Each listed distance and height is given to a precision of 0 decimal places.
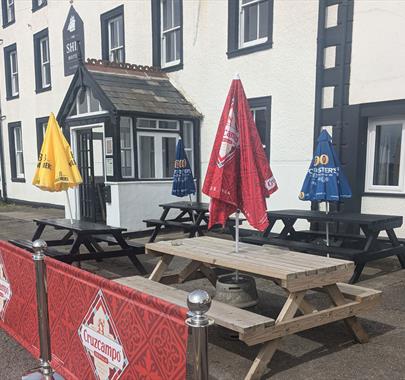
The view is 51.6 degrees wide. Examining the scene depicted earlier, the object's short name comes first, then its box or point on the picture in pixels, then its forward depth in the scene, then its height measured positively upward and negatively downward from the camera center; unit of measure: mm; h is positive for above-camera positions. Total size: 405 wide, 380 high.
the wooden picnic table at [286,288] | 3025 -1231
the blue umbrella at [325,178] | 5766 -500
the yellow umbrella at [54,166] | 6133 -352
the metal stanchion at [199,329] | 1771 -784
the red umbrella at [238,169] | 3623 -239
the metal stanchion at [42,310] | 3094 -1244
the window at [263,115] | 8405 +550
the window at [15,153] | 16469 -435
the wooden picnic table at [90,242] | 5707 -1470
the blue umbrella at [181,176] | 8367 -677
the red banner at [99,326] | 1984 -1058
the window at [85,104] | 9102 +854
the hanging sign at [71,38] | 12875 +3249
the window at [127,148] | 8828 -127
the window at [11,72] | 16516 +2743
